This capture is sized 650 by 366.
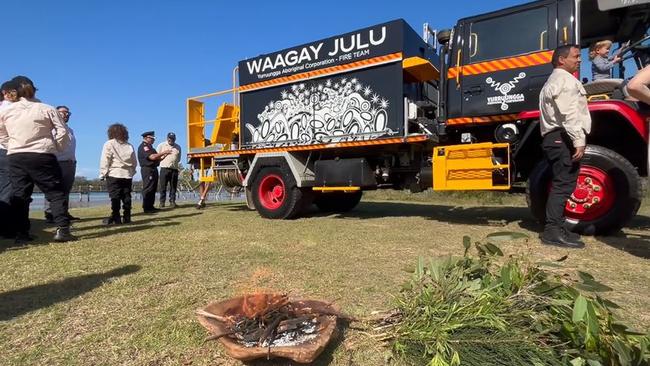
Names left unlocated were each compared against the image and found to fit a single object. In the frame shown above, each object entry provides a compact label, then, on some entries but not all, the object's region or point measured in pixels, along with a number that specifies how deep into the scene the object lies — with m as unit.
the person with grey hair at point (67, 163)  6.79
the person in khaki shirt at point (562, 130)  4.00
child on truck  5.21
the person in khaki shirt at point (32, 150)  4.45
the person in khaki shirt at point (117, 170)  6.50
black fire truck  4.90
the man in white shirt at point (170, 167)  9.86
